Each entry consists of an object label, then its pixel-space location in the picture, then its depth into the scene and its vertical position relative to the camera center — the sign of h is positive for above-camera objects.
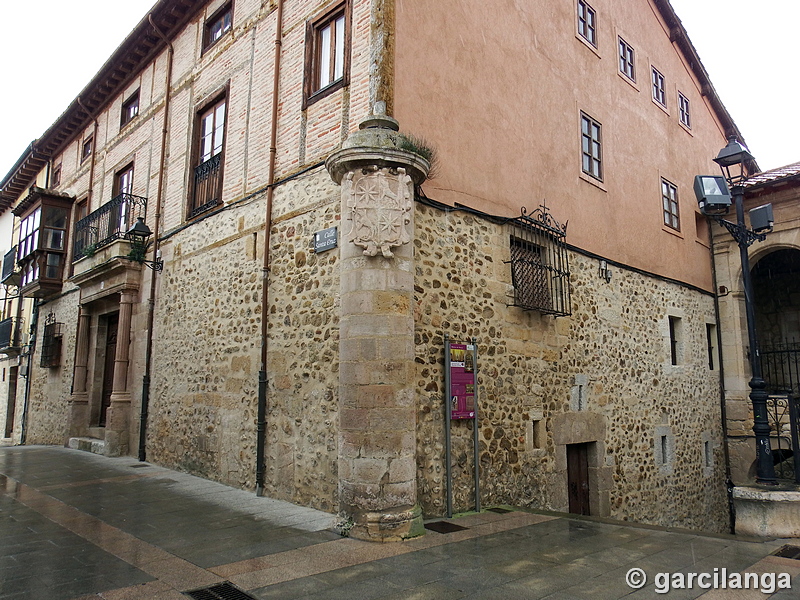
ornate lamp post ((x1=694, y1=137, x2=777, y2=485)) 6.82 +2.28
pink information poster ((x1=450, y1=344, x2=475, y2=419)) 6.45 +0.12
